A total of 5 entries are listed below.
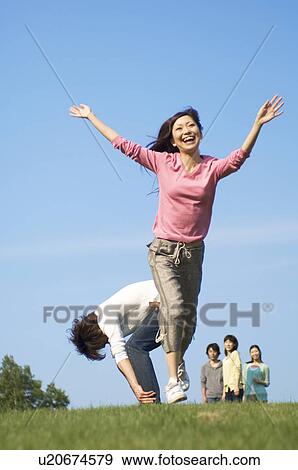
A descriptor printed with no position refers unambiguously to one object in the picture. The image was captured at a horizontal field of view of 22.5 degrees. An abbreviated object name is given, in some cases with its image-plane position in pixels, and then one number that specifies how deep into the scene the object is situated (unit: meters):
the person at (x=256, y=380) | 12.06
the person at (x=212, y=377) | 12.35
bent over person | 8.15
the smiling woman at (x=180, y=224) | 7.46
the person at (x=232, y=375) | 11.98
